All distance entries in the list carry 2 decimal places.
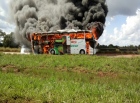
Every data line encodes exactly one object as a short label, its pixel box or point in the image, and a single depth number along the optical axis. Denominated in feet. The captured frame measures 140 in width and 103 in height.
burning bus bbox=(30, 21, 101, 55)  46.83
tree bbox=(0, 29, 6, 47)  135.16
